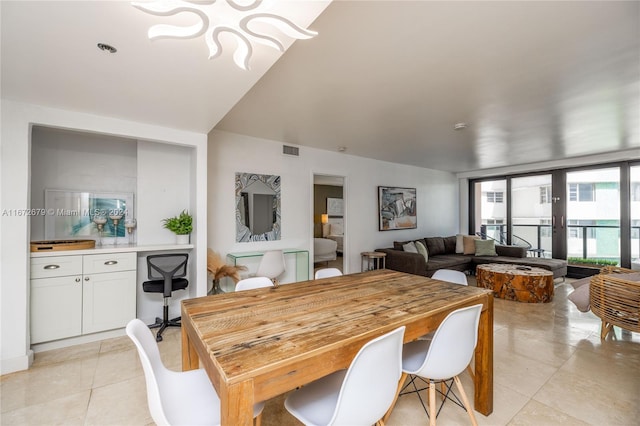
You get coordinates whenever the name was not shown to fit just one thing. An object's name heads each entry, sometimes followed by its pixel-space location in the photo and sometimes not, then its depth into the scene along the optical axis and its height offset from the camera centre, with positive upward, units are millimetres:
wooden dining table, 949 -522
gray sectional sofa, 5039 -906
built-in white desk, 2621 -801
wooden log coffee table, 4098 -1052
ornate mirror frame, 4055 +109
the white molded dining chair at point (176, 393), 1045 -830
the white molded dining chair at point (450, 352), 1402 -727
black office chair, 2980 -660
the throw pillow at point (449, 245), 6481 -720
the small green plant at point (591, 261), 5354 -950
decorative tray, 2618 -300
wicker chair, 2611 -876
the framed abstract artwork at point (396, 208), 5883 +143
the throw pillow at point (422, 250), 5391 -699
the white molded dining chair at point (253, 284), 2104 -538
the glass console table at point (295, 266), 4440 -831
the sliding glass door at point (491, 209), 6918 +149
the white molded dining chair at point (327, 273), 2473 -532
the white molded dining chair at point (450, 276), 2439 -560
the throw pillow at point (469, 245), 6337 -704
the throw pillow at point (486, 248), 6082 -743
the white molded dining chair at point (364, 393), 1020 -701
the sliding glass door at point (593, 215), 5320 -12
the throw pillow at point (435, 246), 6195 -708
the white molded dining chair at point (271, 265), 3686 -679
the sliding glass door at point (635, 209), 5012 +99
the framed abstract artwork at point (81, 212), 3033 +30
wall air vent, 4516 +1066
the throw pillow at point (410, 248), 5412 -663
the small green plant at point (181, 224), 3260 -115
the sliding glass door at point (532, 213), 6156 +34
